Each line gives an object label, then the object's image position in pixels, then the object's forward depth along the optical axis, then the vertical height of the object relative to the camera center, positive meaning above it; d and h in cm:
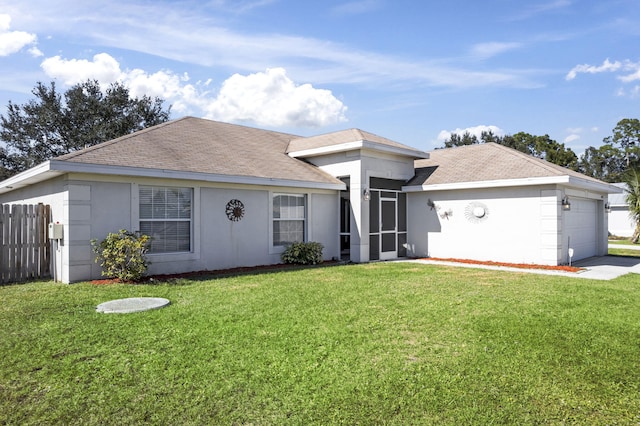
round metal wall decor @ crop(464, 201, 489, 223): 1344 +15
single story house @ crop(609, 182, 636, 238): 2955 -26
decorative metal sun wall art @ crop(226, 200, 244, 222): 1133 +22
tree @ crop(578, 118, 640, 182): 5453 +868
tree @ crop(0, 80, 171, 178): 3133 +743
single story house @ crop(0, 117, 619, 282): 945 +56
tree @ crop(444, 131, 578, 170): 4781 +915
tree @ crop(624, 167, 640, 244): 2233 +121
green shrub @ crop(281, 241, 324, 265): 1255 -115
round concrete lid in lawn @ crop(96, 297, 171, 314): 638 -145
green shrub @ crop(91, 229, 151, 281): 891 -83
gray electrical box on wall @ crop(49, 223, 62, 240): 899 -27
